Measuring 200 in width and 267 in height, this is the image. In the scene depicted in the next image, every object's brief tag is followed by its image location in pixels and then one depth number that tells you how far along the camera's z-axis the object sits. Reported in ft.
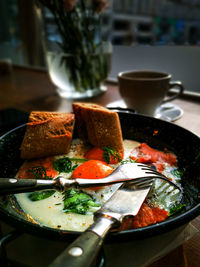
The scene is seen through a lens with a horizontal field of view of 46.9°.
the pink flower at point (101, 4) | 1.43
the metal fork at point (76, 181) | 0.51
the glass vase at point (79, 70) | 1.49
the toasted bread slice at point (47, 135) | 0.80
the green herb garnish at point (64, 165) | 0.77
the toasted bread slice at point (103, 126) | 0.84
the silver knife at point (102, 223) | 0.34
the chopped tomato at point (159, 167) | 0.75
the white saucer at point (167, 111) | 1.20
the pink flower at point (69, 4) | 1.26
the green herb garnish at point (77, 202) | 0.59
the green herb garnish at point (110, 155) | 0.80
